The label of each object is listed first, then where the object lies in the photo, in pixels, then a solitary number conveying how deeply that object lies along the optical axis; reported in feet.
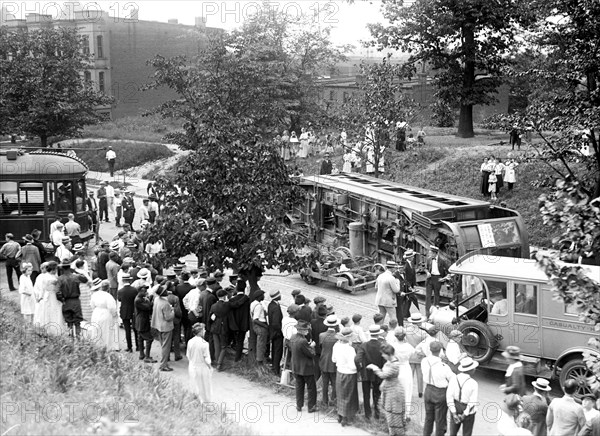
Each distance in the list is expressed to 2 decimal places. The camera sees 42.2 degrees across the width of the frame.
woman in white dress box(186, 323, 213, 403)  41.81
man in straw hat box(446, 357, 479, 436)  36.19
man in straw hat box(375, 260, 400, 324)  54.24
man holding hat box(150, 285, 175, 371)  48.88
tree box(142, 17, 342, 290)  49.83
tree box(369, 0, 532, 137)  112.88
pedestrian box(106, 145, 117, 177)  131.59
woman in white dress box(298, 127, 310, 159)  128.77
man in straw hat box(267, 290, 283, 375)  46.83
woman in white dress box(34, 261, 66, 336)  52.06
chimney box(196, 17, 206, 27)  195.85
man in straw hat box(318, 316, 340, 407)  41.93
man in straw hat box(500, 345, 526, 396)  36.17
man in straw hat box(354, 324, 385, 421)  40.96
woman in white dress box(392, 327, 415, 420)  39.47
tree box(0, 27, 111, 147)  126.82
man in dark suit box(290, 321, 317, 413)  42.16
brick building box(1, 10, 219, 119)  187.83
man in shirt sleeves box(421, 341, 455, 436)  37.58
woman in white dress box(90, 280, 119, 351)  49.70
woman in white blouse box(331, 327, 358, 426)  40.47
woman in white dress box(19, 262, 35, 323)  54.75
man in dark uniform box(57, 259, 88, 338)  52.01
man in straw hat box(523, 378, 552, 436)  35.58
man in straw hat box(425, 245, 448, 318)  60.03
